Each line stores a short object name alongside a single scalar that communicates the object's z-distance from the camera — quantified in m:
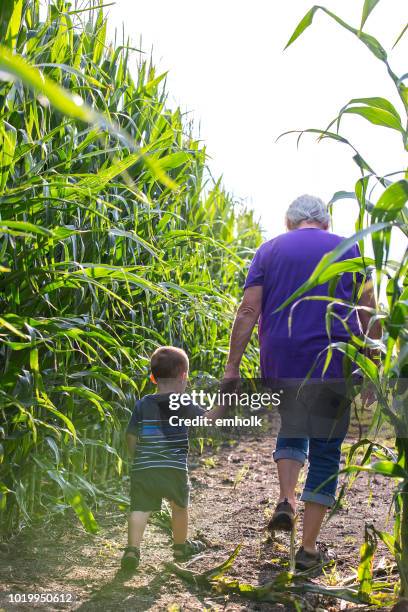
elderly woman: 2.54
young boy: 2.45
